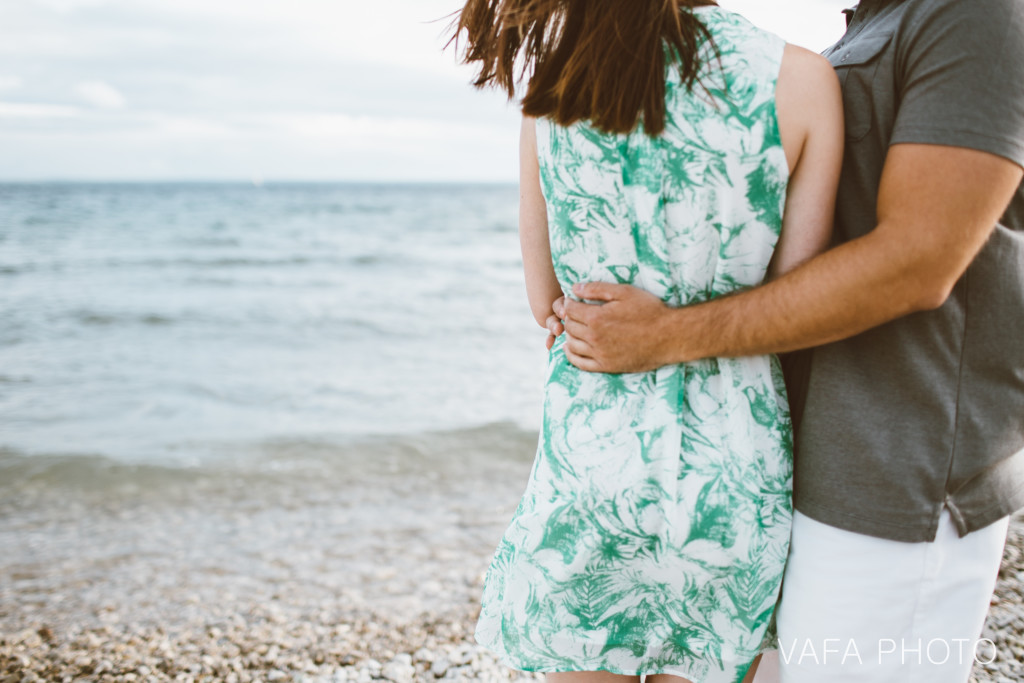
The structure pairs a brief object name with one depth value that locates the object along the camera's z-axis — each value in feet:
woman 3.96
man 3.81
